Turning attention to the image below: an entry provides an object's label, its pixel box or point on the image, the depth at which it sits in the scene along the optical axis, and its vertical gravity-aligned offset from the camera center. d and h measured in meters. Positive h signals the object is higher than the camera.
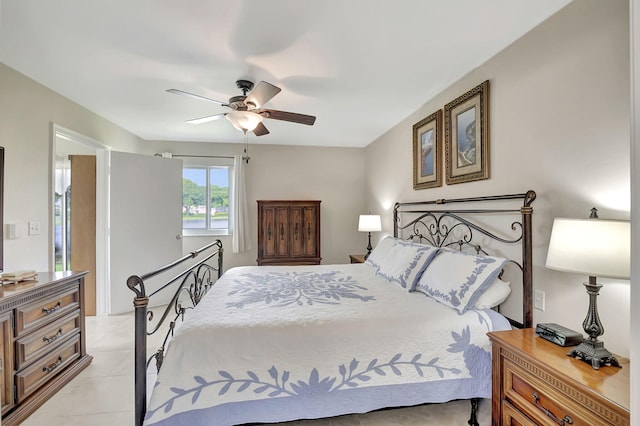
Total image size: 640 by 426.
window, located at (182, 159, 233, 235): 4.89 +0.25
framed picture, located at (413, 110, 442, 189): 2.84 +0.63
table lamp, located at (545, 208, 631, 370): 1.17 -0.18
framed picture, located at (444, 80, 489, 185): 2.22 +0.63
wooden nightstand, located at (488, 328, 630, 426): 1.09 -0.72
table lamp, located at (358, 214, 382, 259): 4.09 -0.16
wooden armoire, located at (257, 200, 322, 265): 4.47 -0.30
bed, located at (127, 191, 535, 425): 1.49 -0.73
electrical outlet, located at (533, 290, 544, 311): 1.77 -0.53
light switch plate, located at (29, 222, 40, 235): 2.54 -0.13
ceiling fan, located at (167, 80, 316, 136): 2.29 +0.86
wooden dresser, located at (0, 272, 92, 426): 1.82 -0.90
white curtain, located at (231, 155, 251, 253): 4.72 +0.05
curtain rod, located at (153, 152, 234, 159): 4.71 +0.93
